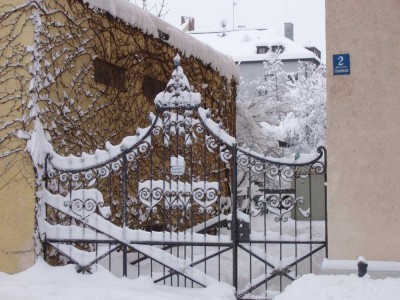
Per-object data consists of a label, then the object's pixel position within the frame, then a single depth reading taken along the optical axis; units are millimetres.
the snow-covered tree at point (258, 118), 16141
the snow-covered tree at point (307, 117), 29047
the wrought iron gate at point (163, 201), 7465
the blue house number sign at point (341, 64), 6875
